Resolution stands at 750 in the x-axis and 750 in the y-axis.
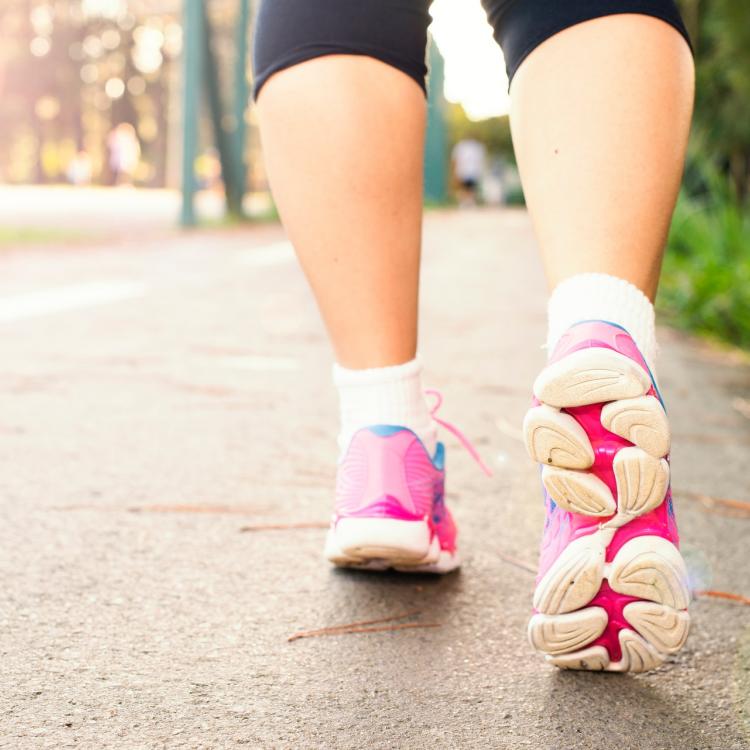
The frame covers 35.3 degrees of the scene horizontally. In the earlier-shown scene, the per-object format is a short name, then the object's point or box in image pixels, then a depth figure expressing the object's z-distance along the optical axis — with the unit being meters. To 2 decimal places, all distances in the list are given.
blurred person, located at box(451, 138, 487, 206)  22.89
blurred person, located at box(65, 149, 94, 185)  32.17
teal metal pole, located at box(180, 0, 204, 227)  9.25
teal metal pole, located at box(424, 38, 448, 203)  20.02
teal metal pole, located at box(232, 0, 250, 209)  10.86
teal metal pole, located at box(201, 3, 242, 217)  9.65
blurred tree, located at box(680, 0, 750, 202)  4.25
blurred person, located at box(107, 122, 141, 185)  26.81
